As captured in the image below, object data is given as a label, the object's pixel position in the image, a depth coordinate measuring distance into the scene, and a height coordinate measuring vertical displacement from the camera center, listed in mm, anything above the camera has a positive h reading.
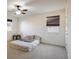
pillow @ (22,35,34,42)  3273 -648
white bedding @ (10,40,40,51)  2570 -868
